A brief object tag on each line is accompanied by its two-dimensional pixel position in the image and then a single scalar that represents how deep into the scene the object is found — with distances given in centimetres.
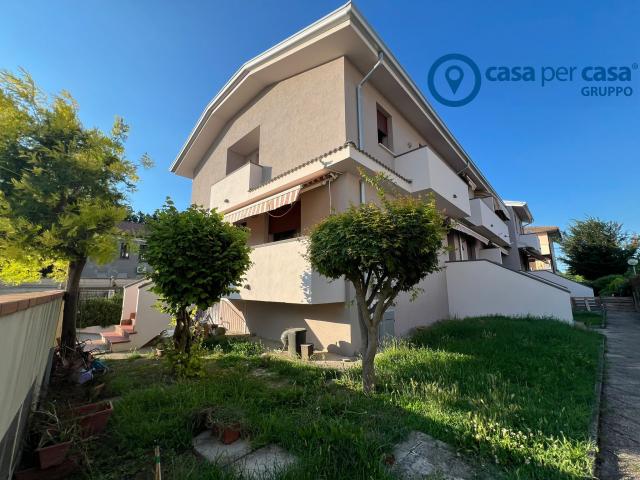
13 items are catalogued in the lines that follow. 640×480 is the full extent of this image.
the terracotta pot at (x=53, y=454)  343
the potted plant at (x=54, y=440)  346
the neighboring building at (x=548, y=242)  4784
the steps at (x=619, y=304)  2426
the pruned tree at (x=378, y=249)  578
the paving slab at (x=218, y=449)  378
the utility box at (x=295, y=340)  1012
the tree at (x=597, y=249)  3828
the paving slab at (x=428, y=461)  345
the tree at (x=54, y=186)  679
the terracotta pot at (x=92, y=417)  422
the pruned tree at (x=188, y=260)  724
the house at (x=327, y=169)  1051
